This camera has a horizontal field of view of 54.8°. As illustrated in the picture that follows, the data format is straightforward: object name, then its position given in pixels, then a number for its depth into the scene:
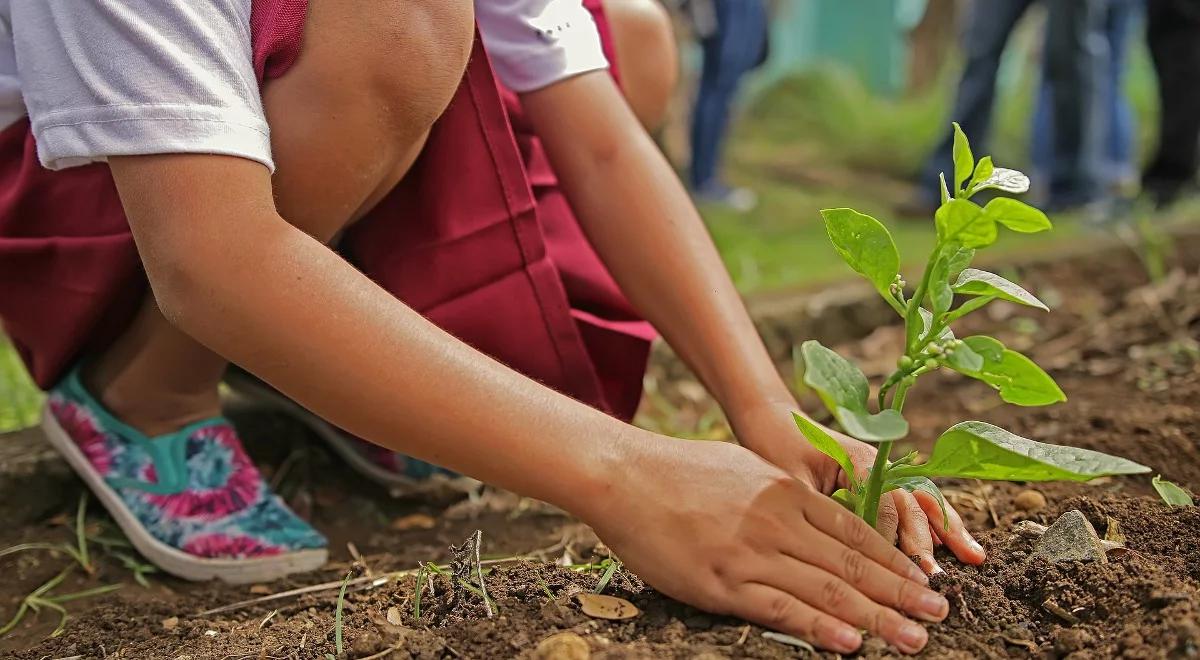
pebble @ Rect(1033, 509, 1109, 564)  1.15
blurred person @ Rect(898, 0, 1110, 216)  4.07
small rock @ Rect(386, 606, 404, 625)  1.18
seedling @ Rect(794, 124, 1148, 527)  0.96
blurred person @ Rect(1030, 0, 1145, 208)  4.27
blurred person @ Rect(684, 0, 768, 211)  4.70
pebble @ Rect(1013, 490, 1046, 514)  1.42
